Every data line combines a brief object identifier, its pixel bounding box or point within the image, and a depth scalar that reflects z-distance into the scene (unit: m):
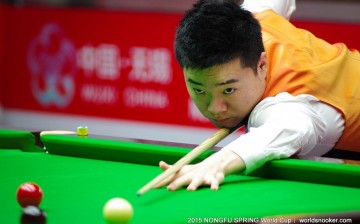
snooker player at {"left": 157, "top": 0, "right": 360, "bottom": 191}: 5.69
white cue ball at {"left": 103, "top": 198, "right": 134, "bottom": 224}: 4.12
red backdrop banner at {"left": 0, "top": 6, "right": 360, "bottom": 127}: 13.60
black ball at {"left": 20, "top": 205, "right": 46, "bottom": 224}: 4.23
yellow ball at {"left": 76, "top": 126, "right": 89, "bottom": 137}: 6.73
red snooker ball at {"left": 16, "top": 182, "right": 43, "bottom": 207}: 4.60
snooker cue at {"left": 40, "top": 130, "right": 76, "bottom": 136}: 6.77
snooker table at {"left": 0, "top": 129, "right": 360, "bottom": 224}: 4.51
